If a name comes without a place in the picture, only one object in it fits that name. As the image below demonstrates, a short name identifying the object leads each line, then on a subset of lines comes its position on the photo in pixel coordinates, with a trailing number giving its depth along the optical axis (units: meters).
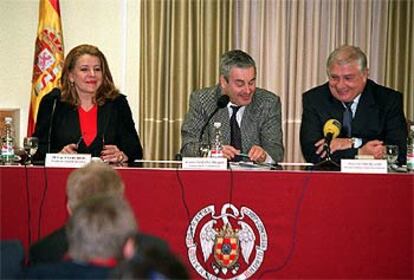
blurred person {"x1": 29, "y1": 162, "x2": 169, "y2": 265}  3.65
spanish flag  9.51
